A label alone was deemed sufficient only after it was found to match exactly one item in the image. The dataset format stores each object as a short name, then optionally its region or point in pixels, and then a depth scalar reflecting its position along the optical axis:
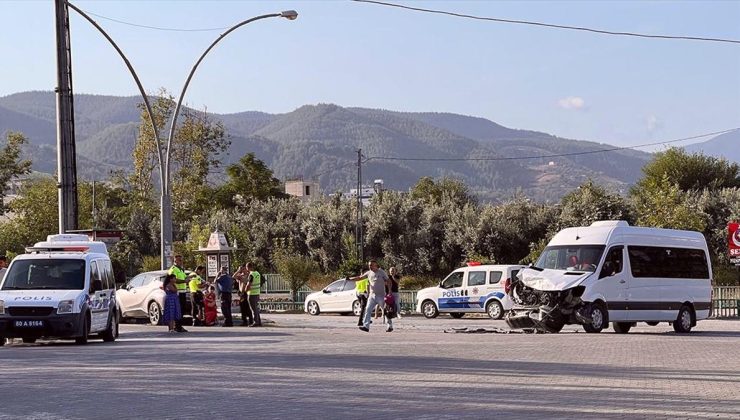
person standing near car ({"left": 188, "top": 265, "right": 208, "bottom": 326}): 32.91
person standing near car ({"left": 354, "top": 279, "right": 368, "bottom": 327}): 35.72
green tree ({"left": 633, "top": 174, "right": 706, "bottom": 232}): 55.78
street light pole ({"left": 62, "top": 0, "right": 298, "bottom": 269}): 34.12
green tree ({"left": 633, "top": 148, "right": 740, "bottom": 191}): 92.25
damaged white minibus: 28.55
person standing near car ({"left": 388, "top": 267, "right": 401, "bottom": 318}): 36.82
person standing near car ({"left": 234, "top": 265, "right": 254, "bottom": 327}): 32.84
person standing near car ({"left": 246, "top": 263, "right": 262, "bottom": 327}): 32.62
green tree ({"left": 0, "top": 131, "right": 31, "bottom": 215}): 84.01
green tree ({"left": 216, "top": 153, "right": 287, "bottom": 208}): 104.99
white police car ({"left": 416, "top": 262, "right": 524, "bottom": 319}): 39.50
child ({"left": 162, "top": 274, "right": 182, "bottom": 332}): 28.77
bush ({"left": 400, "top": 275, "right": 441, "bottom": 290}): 63.22
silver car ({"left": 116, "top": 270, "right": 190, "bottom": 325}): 33.47
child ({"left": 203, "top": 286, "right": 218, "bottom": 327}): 32.97
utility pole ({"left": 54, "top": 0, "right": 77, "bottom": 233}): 29.83
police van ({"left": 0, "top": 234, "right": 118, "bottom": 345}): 23.02
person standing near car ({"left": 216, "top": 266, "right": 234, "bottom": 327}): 32.56
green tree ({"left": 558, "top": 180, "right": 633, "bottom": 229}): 65.94
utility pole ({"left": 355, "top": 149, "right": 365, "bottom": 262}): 65.06
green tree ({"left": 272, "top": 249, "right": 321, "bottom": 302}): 51.81
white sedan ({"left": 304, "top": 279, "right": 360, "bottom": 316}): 43.50
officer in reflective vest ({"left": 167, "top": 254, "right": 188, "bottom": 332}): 31.52
